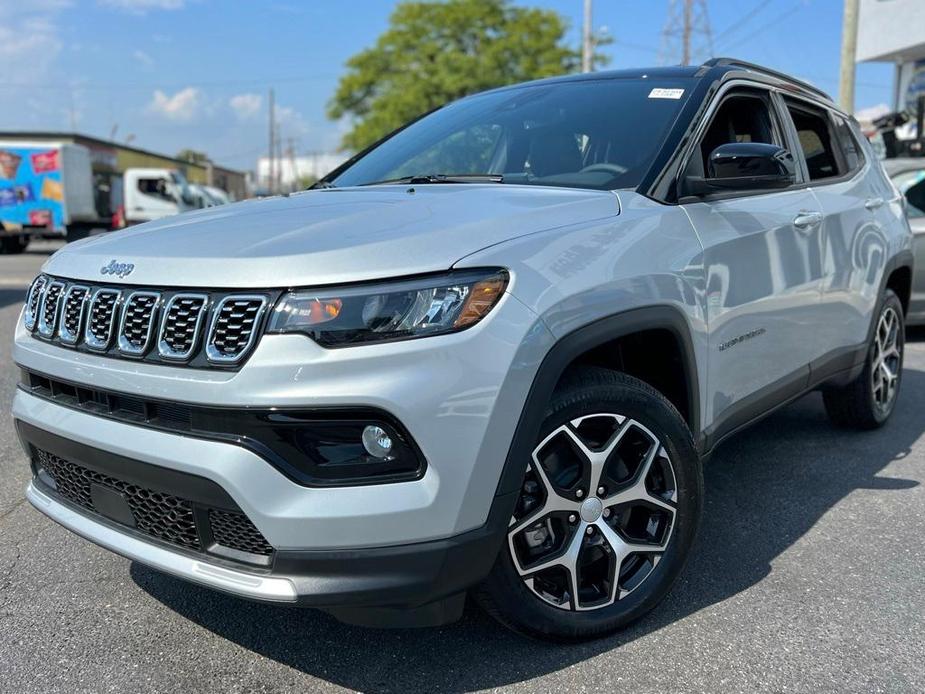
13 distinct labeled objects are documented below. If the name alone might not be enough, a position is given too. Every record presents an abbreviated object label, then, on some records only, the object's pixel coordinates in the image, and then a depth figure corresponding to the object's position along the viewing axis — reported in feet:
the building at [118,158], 111.55
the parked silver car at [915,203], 22.63
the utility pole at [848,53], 44.45
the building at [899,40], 61.57
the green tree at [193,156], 348.02
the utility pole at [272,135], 272.84
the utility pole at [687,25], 136.77
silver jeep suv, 6.44
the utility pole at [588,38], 89.26
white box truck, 70.33
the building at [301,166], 335.92
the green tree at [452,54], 113.19
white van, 77.41
